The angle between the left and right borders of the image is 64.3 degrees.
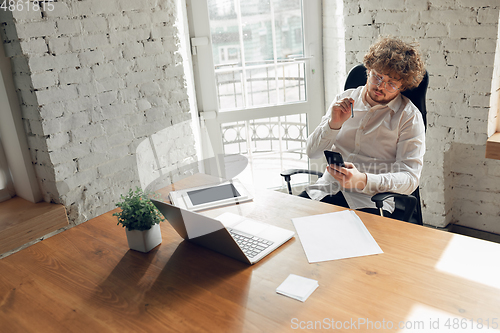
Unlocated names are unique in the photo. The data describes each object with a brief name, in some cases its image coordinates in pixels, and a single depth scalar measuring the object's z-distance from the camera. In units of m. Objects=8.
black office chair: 1.65
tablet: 1.59
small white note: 1.03
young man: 1.70
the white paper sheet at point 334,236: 1.21
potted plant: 1.30
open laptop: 1.16
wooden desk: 0.96
